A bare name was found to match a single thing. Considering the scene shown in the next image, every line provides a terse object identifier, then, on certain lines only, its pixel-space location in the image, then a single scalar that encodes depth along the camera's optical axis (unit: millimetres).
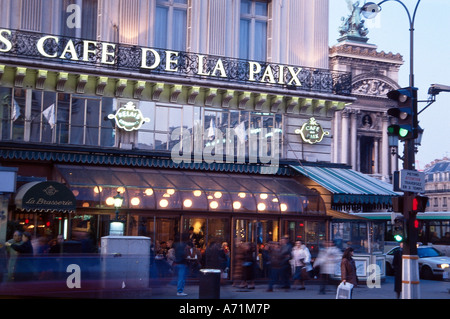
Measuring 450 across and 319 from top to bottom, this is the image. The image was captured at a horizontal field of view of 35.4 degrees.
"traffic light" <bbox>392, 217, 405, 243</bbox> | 17141
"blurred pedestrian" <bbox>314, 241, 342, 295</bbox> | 23906
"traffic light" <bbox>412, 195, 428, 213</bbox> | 16969
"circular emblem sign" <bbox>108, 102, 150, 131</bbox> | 26875
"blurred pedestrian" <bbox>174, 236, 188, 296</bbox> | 20547
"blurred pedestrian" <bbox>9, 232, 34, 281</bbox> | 16547
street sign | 17000
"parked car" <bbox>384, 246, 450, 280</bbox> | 31281
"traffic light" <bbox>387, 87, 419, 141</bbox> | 17203
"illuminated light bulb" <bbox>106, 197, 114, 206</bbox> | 25422
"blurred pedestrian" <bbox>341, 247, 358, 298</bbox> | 18453
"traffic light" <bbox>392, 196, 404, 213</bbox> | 17250
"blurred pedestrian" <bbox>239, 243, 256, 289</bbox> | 23406
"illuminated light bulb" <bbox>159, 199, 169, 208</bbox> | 26188
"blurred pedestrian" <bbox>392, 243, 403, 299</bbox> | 21828
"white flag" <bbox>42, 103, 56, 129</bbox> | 25891
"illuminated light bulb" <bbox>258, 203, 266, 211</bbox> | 27628
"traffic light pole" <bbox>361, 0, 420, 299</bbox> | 16766
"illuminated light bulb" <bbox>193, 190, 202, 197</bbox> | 26906
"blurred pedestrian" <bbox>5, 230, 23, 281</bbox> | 16453
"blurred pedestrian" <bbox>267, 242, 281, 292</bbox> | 22953
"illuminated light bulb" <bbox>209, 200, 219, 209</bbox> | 26931
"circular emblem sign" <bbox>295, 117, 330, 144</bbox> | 29953
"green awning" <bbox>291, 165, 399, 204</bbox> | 27703
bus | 41625
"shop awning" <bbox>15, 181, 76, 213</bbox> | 23797
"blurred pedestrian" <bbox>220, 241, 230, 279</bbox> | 25391
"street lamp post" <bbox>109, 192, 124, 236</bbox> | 24656
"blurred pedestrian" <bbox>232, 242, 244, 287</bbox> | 23438
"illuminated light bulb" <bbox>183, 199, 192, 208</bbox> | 26547
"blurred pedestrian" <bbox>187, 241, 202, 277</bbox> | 25236
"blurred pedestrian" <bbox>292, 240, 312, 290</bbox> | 23823
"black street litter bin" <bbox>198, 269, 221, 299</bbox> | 17516
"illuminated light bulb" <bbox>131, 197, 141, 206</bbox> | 25734
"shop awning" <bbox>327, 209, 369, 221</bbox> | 28594
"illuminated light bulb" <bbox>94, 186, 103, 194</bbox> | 25359
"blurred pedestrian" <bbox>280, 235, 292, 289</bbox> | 22953
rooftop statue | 73000
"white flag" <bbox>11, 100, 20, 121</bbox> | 25359
